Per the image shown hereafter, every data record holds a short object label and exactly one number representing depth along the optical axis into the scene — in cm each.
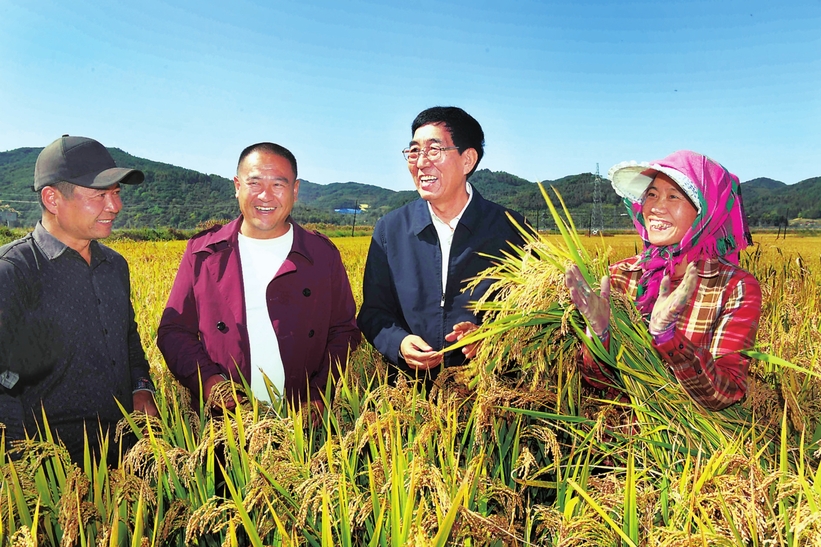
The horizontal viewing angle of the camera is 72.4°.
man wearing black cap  245
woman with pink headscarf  211
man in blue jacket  312
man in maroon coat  289
